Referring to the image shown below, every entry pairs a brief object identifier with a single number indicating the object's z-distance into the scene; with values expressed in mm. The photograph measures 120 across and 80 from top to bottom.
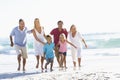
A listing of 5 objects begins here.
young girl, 14805
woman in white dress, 14700
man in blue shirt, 14703
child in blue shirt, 14031
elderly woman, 15386
